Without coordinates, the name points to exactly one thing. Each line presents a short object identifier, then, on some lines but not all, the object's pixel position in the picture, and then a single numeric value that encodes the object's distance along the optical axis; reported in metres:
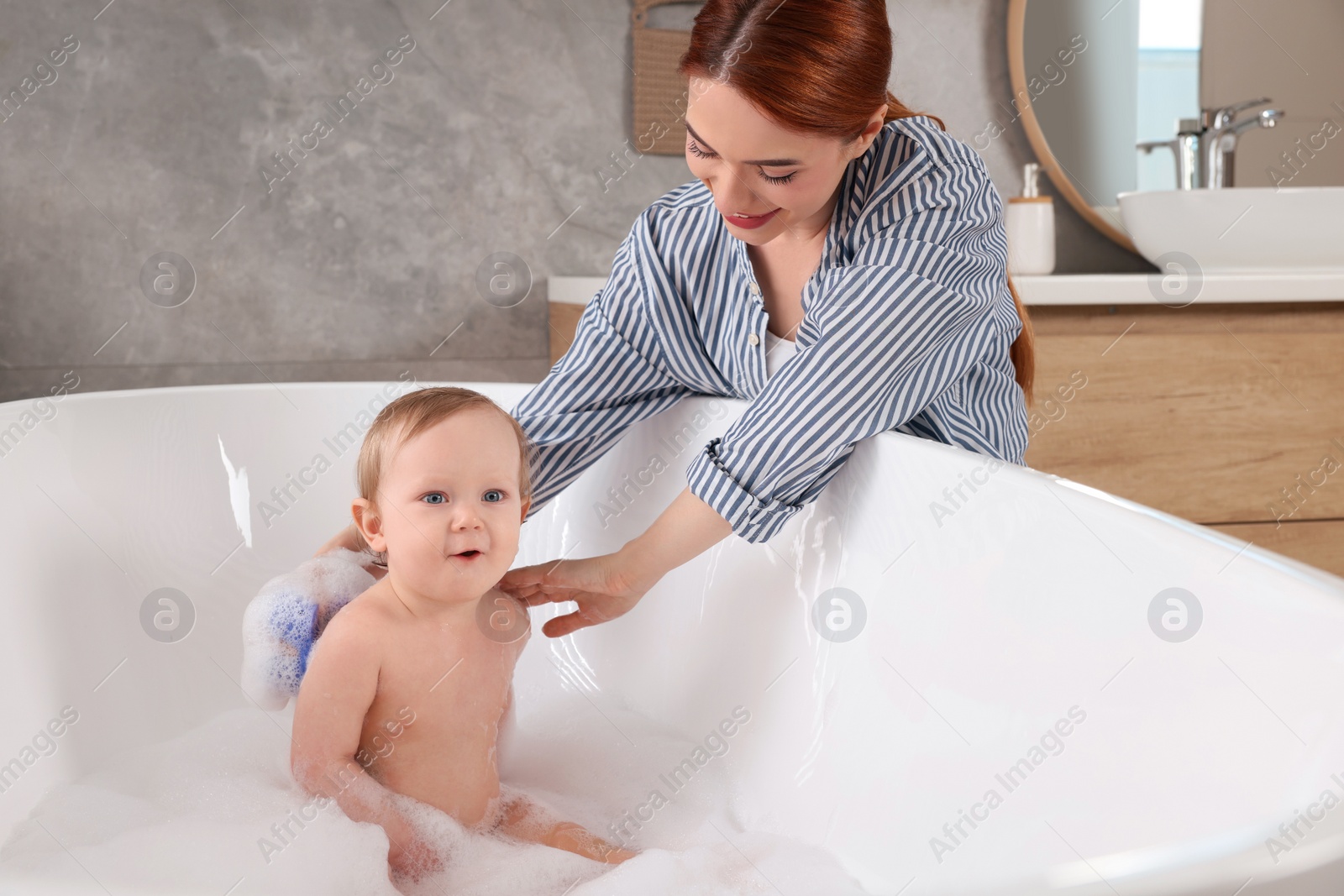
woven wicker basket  1.89
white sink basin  1.65
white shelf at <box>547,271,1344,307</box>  1.42
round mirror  1.98
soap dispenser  1.84
